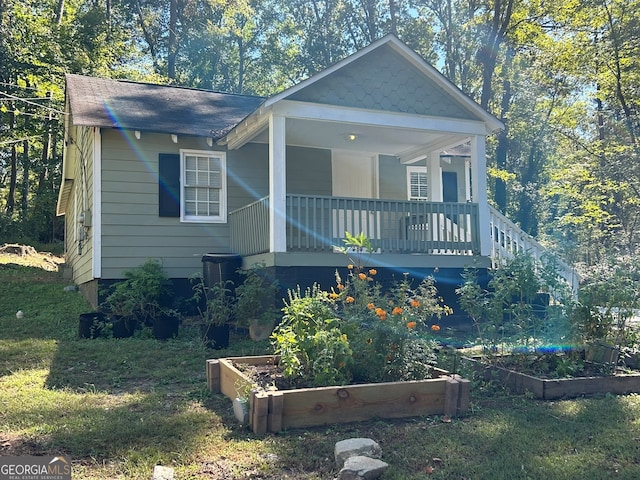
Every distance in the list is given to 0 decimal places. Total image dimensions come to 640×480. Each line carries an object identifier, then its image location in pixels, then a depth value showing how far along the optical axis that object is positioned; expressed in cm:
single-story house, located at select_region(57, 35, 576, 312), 867
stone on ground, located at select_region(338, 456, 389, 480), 305
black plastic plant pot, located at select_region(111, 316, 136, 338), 794
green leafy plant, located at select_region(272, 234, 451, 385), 421
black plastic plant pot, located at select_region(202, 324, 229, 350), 730
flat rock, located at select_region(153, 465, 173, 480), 301
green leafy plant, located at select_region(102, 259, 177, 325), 812
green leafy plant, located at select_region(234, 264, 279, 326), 772
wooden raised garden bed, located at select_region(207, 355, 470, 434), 385
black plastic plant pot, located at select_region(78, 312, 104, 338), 779
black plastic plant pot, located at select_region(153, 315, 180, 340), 797
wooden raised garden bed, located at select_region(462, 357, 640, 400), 483
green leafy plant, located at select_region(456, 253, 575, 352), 532
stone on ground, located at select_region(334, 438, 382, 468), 331
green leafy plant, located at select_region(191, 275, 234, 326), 739
